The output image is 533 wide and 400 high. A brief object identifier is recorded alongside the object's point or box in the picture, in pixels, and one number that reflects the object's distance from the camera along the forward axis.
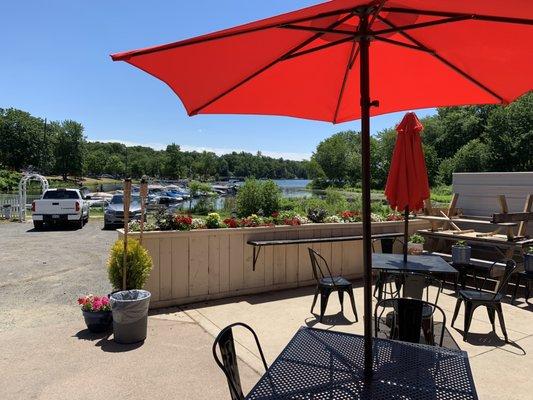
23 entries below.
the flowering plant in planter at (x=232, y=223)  5.86
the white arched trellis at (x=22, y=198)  17.69
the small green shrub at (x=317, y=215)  6.76
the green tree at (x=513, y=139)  38.69
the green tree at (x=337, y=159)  76.69
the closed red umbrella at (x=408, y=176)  4.15
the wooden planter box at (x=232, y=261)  5.27
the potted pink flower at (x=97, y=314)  4.40
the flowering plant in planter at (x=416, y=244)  7.00
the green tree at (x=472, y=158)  40.25
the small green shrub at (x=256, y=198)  16.66
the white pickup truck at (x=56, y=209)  15.16
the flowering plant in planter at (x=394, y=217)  7.49
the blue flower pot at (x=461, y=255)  6.16
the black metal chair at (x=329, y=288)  4.76
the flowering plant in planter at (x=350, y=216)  6.99
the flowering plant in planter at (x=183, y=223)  5.40
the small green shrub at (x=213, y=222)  5.68
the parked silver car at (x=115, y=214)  15.79
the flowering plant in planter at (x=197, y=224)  5.57
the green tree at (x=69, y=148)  64.88
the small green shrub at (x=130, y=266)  4.65
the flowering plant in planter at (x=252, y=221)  6.01
